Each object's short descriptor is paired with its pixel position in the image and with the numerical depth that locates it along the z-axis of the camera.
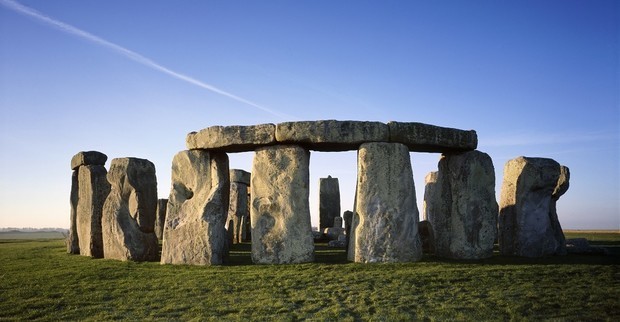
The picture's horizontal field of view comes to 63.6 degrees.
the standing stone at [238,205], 15.56
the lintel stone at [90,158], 11.67
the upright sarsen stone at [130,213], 9.77
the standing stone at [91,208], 10.87
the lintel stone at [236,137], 9.02
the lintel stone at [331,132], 8.80
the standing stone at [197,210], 8.97
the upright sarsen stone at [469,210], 9.68
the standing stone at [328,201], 18.94
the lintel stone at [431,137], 9.15
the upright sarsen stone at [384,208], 8.70
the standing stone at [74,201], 12.34
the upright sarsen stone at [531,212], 10.02
